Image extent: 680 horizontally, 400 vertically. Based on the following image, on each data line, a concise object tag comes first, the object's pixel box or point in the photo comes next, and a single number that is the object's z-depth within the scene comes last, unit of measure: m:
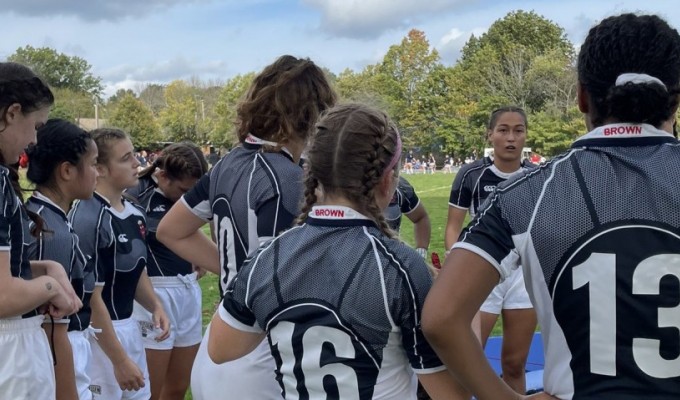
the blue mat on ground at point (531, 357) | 5.64
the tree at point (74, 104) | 65.50
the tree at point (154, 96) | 96.38
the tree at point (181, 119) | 78.19
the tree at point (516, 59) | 62.60
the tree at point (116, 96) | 105.88
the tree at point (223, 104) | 69.38
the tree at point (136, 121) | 70.56
